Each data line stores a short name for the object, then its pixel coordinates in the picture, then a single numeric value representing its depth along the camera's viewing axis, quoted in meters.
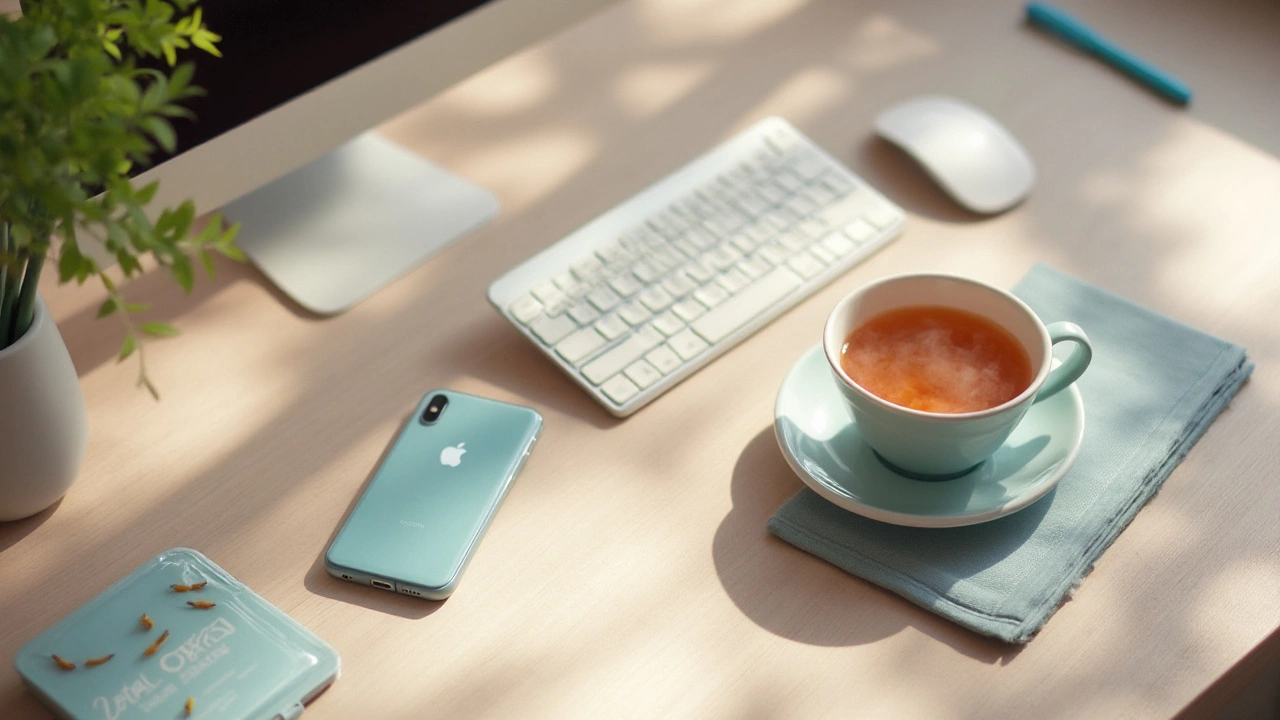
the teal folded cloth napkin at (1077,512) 0.67
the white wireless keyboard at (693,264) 0.83
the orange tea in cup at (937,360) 0.69
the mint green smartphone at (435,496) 0.70
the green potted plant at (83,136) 0.51
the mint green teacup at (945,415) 0.65
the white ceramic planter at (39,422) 0.69
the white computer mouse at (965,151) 0.93
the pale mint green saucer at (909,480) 0.69
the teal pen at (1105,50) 1.01
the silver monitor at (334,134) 0.79
